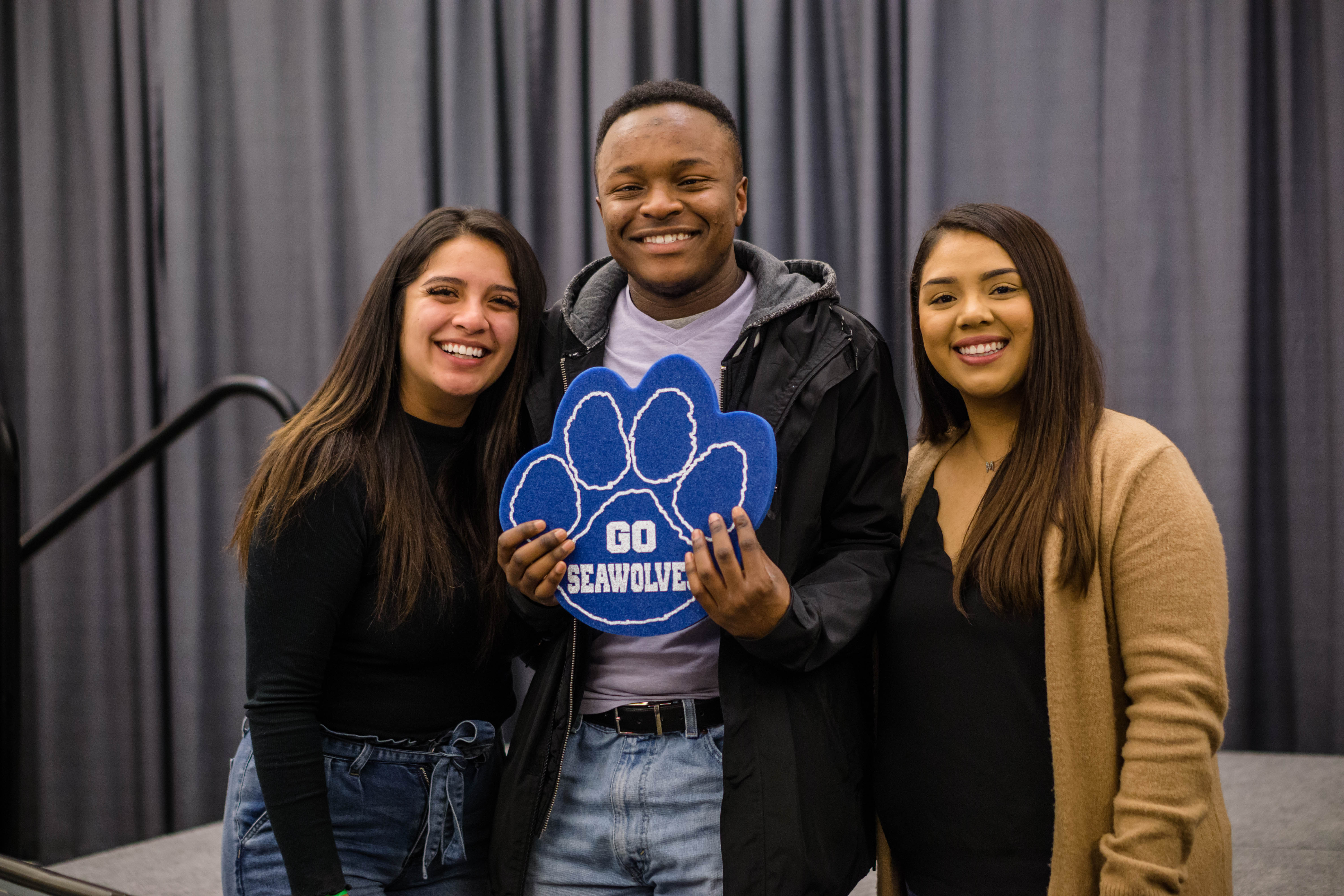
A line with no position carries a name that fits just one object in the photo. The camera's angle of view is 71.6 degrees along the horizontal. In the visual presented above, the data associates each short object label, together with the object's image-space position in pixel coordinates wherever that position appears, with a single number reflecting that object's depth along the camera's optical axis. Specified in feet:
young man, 3.76
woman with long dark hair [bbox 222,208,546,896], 3.97
